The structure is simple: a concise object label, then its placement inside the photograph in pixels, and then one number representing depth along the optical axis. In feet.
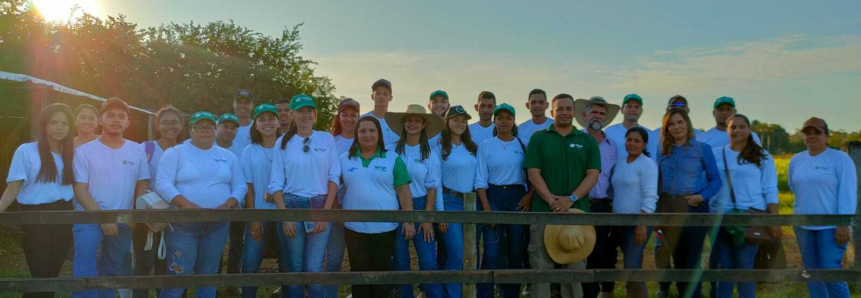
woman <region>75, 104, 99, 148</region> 16.42
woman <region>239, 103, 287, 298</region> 16.02
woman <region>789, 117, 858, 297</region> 16.85
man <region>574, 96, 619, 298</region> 18.42
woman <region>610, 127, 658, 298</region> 17.17
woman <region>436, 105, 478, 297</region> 16.79
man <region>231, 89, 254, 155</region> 20.62
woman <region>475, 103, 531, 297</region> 17.19
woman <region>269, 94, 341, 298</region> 15.35
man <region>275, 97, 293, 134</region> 21.16
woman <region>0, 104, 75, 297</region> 14.51
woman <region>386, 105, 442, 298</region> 16.35
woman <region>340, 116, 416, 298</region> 15.52
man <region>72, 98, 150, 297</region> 14.83
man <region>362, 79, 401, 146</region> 19.83
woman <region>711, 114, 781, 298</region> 17.06
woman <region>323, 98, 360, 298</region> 16.12
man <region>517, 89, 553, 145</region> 20.77
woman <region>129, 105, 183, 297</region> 17.39
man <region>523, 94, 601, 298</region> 16.31
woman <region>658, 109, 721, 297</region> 17.19
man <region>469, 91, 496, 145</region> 20.49
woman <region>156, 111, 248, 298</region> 14.98
